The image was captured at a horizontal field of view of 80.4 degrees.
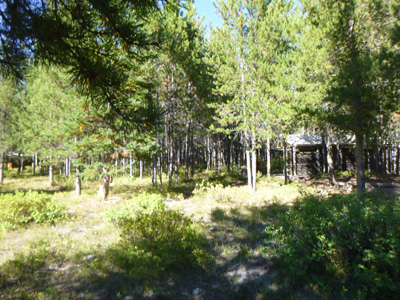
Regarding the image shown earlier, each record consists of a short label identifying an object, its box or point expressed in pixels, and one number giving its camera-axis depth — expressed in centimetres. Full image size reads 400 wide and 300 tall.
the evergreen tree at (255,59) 1230
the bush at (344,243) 304
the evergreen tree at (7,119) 2206
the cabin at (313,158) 2220
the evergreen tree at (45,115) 1525
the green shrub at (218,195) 1077
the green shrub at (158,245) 454
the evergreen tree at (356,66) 803
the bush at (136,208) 628
